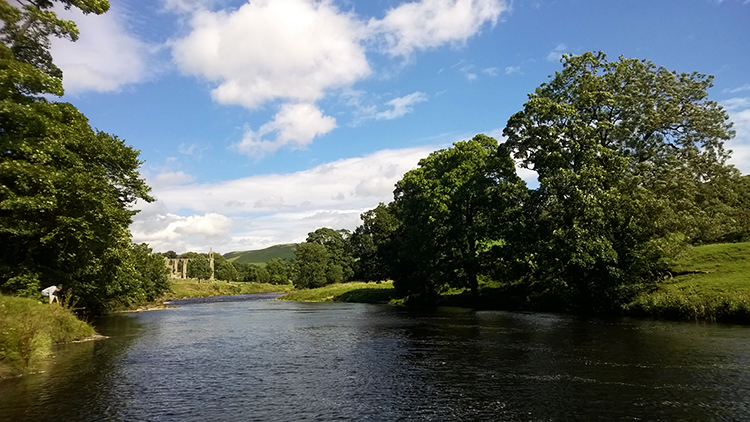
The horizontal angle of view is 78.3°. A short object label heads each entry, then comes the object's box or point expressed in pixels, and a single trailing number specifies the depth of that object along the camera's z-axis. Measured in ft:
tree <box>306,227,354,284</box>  416.67
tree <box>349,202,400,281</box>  340.59
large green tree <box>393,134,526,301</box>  160.25
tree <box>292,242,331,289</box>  407.85
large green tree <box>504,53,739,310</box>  123.85
